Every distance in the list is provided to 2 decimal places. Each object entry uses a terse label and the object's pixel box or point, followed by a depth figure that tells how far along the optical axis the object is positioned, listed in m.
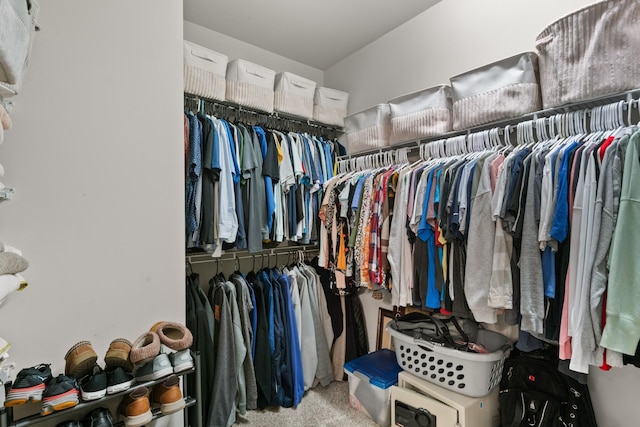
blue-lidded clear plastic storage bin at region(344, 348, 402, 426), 1.93
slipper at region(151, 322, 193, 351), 1.14
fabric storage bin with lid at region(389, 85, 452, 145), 1.93
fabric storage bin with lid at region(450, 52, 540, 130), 1.54
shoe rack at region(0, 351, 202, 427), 0.91
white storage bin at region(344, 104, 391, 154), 2.29
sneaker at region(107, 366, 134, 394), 1.02
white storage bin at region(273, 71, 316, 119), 2.43
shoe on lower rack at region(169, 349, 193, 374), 1.16
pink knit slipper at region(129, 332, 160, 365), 1.05
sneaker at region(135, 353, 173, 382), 1.09
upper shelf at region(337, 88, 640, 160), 1.28
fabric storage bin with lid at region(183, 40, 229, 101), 2.00
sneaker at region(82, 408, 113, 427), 1.05
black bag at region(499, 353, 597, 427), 1.45
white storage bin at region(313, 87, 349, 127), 2.67
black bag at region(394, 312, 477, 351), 1.75
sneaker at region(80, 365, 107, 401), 0.98
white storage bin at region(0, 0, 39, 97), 0.66
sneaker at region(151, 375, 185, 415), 1.12
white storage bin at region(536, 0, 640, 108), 1.22
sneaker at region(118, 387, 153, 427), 1.04
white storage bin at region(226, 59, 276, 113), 2.21
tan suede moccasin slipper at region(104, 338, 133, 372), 1.06
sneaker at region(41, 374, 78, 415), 0.92
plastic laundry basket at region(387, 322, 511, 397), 1.62
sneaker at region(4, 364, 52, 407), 0.89
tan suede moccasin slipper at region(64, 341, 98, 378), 1.02
